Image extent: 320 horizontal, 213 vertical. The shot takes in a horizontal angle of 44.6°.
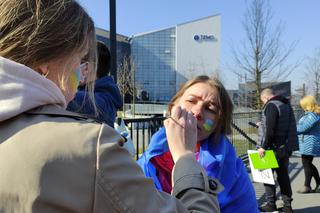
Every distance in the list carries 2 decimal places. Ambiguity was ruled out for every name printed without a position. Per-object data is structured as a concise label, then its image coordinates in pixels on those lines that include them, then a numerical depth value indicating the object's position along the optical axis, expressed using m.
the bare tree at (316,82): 28.38
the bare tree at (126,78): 25.28
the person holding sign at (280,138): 6.44
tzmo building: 67.62
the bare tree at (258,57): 19.19
